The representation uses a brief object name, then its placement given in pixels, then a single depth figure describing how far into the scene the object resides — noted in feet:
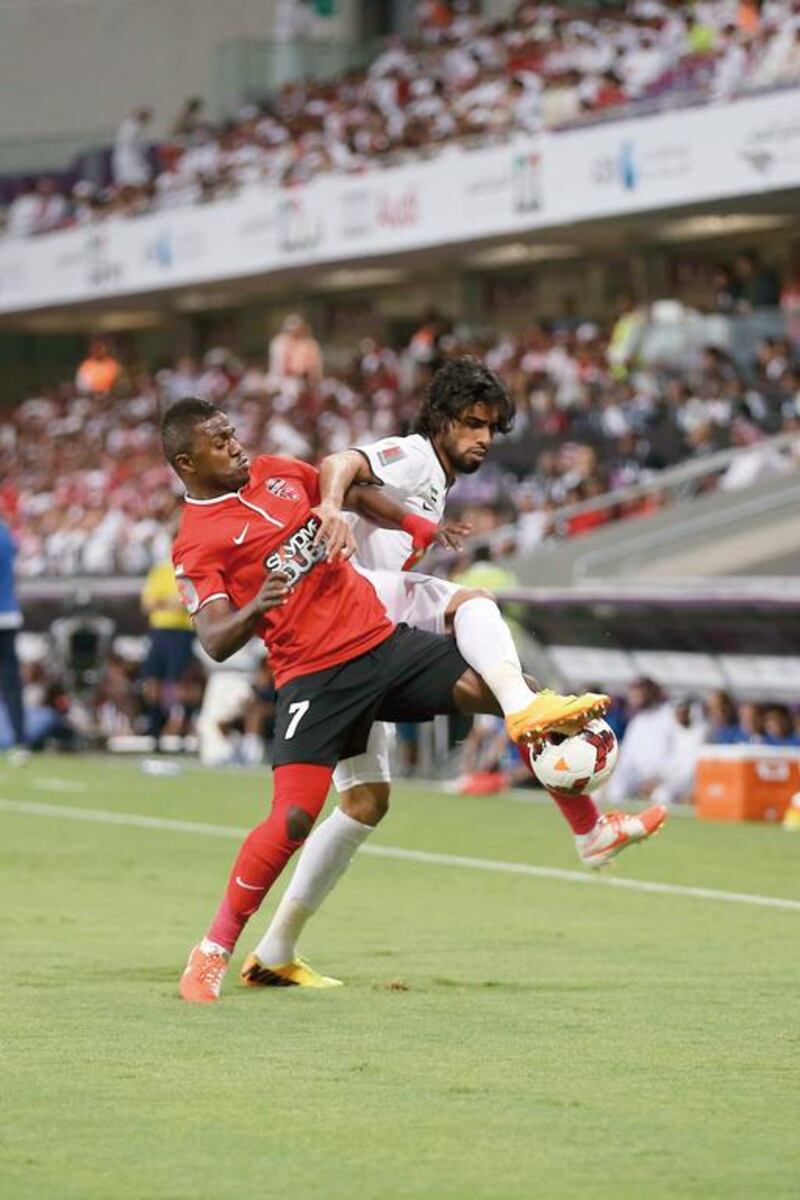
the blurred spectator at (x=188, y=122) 137.49
